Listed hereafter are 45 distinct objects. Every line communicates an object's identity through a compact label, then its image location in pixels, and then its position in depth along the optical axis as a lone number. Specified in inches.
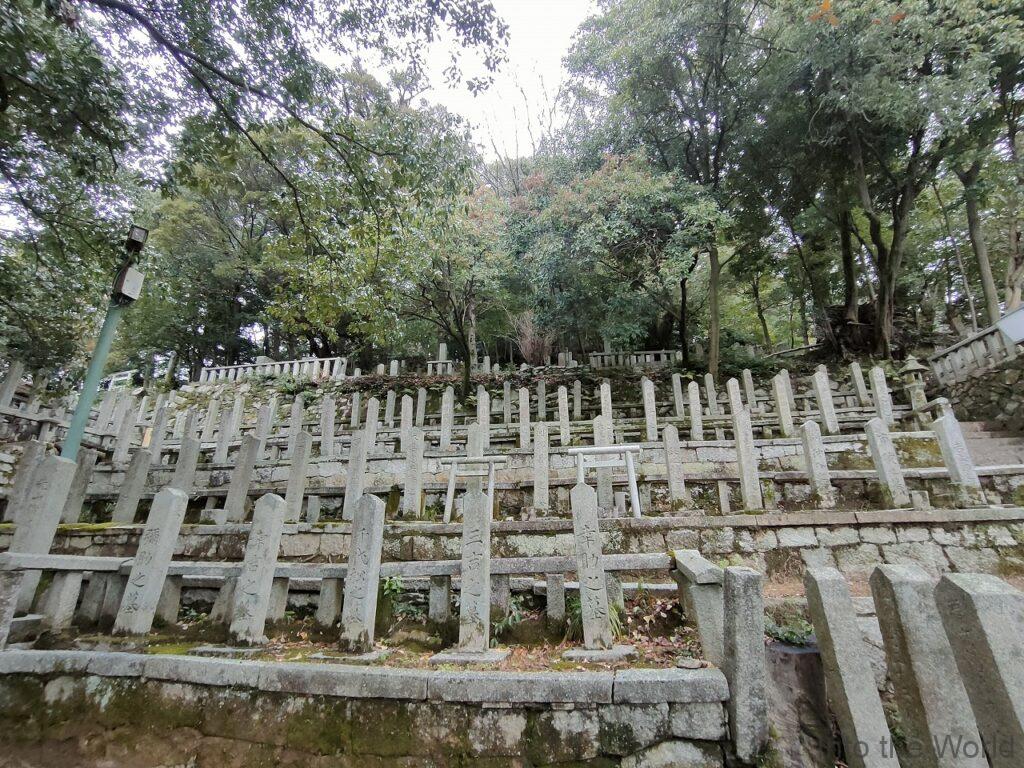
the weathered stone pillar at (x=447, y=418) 268.2
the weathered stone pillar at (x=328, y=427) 263.4
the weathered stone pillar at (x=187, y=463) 216.5
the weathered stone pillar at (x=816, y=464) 175.2
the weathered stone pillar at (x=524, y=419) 269.3
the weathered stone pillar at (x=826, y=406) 261.1
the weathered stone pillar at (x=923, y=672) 61.5
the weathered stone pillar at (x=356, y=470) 187.2
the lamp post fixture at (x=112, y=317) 176.1
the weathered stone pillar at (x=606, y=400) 267.4
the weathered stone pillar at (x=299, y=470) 185.8
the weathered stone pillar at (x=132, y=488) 200.8
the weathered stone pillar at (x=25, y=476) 146.1
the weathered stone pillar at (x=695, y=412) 276.8
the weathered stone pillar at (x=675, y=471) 187.3
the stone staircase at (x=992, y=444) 269.4
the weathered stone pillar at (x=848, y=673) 65.7
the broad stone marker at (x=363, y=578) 100.5
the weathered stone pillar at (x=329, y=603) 111.3
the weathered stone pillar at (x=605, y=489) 195.9
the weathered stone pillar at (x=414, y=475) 186.1
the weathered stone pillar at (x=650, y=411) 281.4
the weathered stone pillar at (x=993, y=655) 55.6
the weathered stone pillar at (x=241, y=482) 188.9
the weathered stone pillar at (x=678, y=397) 338.0
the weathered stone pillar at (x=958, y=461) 165.8
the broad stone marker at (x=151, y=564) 110.0
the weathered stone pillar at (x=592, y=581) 98.6
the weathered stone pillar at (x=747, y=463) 176.9
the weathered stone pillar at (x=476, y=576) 100.7
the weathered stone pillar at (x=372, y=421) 272.2
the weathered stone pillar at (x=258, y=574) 104.3
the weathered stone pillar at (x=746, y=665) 75.7
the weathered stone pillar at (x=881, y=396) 271.9
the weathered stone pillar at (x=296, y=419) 266.8
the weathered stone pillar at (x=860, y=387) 319.0
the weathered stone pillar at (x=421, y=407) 368.5
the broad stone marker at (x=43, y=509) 131.4
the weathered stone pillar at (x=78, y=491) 188.1
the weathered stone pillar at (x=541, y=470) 195.9
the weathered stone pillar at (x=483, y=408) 277.7
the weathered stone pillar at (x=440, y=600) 112.9
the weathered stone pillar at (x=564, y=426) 262.5
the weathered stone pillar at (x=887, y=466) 166.9
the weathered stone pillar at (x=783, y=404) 261.1
